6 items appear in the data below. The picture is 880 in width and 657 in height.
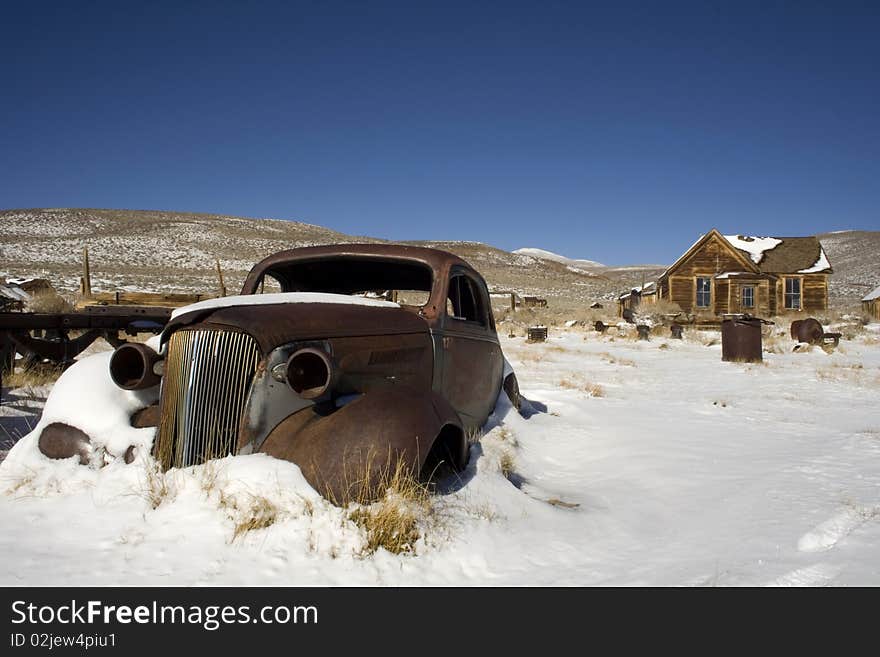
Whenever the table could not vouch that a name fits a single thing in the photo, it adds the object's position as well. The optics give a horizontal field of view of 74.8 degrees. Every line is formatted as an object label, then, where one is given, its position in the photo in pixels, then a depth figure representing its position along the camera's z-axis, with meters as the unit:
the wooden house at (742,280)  30.28
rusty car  2.92
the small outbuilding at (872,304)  36.97
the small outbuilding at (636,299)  34.06
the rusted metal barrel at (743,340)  13.46
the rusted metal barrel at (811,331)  18.05
